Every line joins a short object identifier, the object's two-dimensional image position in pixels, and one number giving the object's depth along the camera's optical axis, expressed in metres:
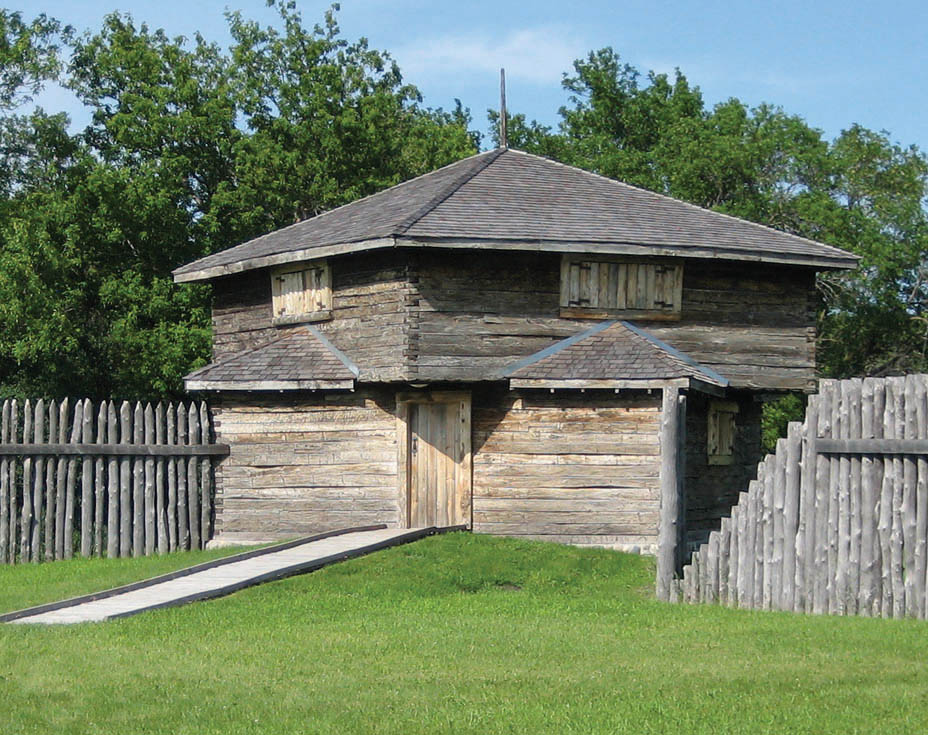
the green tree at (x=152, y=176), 33.19
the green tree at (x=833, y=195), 40.62
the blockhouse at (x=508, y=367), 20.78
